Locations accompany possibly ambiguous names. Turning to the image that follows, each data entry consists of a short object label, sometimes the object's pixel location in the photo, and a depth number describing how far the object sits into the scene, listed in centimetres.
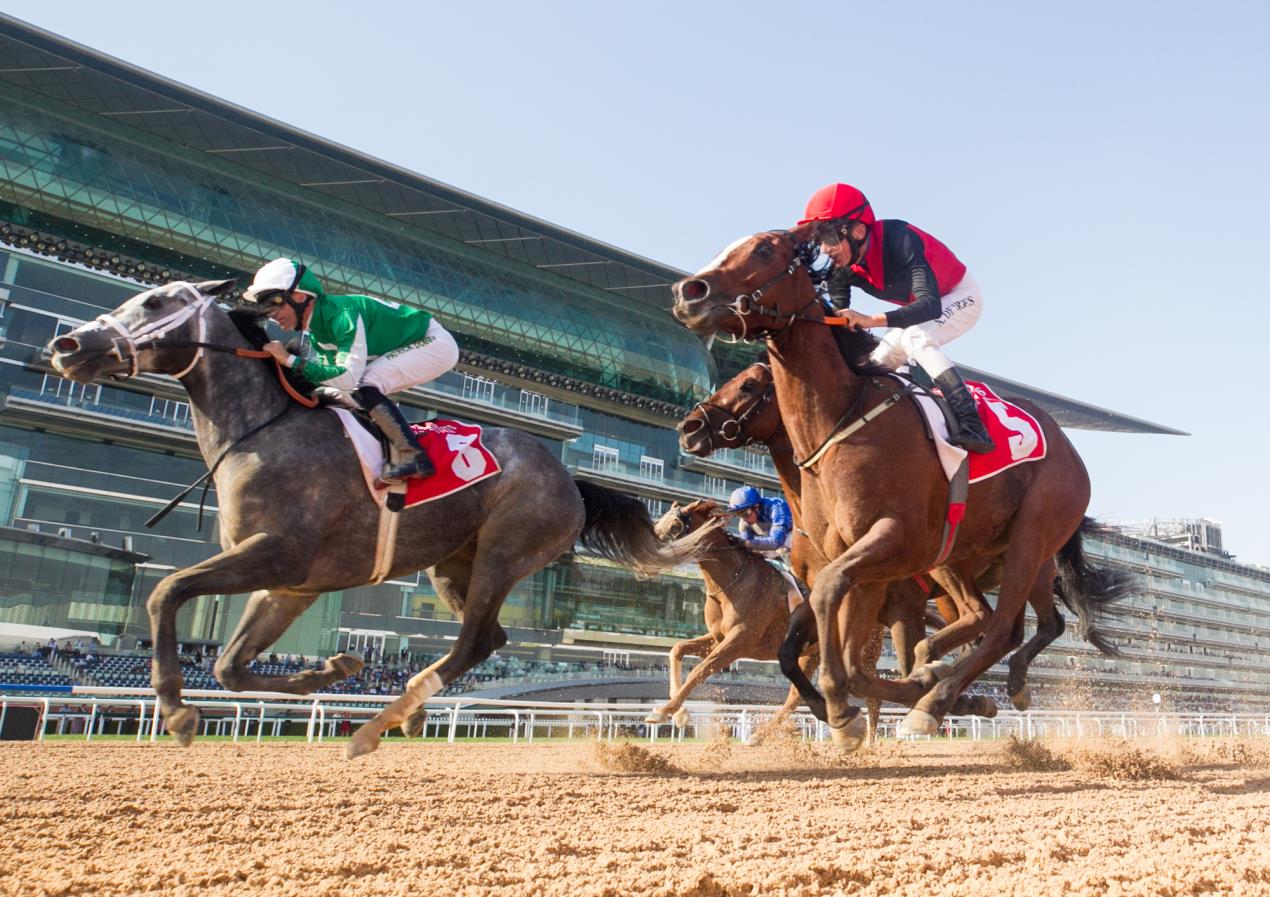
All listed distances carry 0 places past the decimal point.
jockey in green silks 509
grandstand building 2811
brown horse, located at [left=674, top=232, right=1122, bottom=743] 457
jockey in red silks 504
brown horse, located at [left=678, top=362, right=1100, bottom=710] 666
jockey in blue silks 891
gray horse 460
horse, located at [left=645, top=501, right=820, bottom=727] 870
